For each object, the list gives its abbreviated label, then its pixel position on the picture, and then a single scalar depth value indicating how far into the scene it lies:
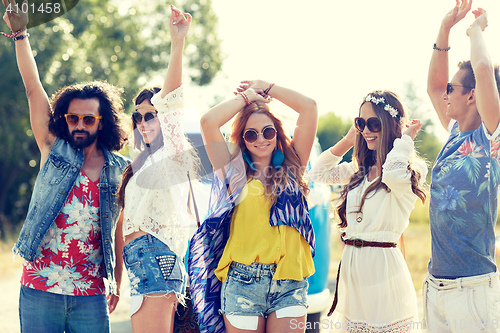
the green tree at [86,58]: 12.73
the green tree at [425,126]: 35.19
